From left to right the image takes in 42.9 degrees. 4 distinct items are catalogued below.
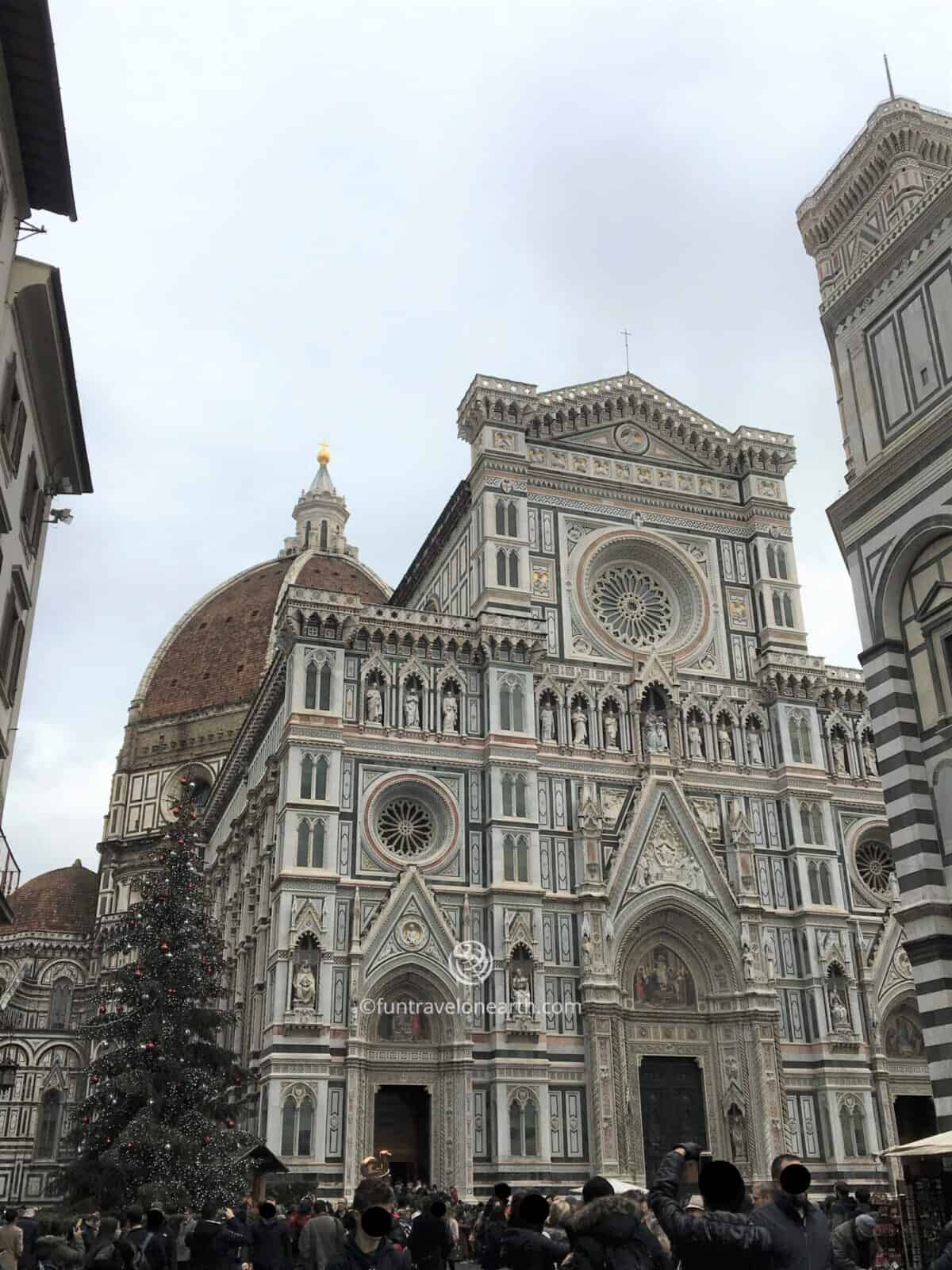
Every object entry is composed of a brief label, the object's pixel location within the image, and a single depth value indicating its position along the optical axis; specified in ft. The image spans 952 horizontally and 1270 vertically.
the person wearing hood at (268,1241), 38.58
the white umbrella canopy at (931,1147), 44.21
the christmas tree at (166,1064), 82.38
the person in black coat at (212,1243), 38.24
